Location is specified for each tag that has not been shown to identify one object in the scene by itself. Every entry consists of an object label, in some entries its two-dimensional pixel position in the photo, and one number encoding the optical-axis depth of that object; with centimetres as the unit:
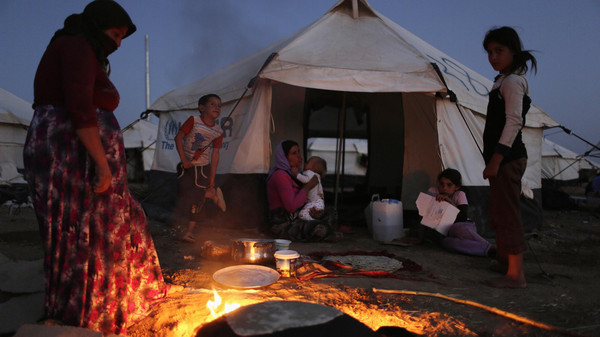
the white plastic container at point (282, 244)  293
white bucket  404
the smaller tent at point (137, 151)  1279
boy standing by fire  371
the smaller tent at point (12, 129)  872
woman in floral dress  153
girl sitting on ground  359
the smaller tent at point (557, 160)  1438
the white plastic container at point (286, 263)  259
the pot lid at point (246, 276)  226
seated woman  391
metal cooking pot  280
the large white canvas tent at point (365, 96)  405
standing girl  240
